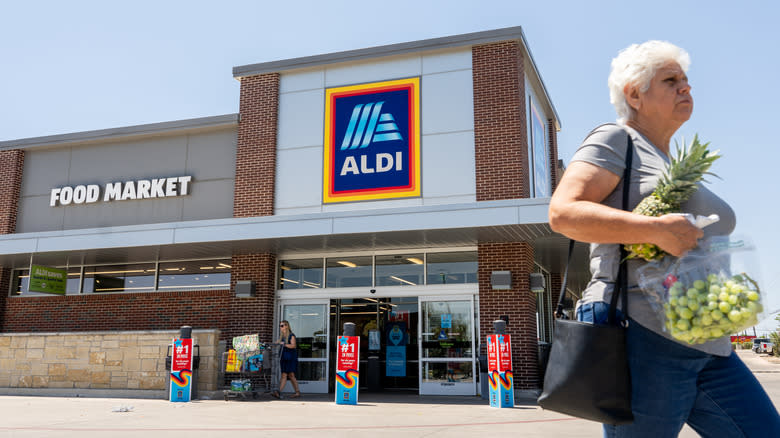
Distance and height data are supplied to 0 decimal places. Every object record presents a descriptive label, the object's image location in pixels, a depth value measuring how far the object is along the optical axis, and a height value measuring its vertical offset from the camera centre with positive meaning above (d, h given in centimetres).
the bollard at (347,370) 1141 -42
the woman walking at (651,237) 185 +30
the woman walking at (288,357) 1336 -23
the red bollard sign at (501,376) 1085 -50
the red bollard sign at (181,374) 1260 -55
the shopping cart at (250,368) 1283 -46
